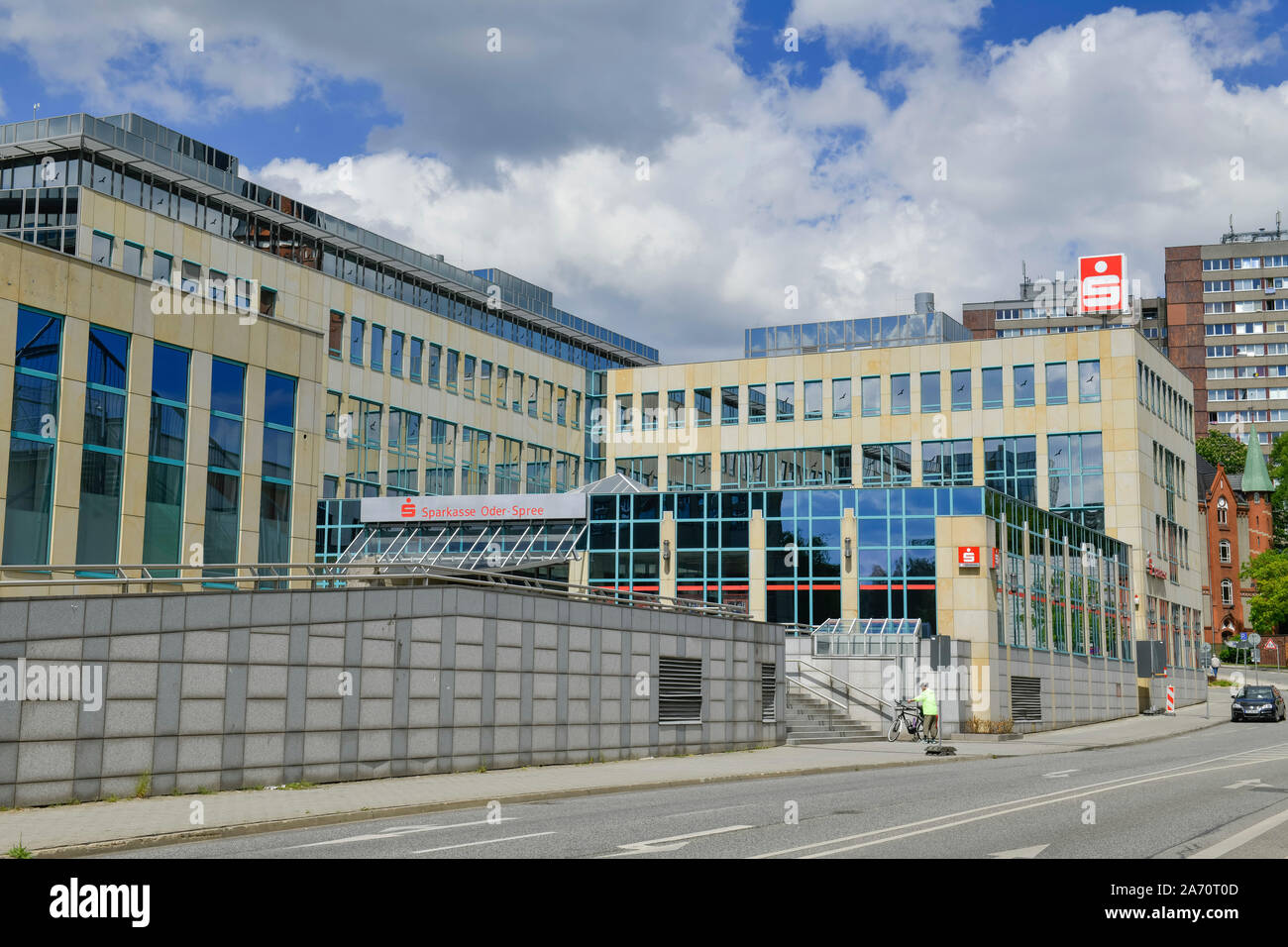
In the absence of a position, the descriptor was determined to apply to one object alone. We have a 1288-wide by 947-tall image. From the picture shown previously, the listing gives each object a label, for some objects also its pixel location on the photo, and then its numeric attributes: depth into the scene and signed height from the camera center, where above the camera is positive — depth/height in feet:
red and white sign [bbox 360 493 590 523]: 169.37 +14.66
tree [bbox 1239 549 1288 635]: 316.60 +8.74
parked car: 169.48 -10.28
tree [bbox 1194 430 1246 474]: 432.66 +59.44
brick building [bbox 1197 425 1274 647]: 379.96 +28.19
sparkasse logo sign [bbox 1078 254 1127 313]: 235.81 +62.82
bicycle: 114.11 -8.53
